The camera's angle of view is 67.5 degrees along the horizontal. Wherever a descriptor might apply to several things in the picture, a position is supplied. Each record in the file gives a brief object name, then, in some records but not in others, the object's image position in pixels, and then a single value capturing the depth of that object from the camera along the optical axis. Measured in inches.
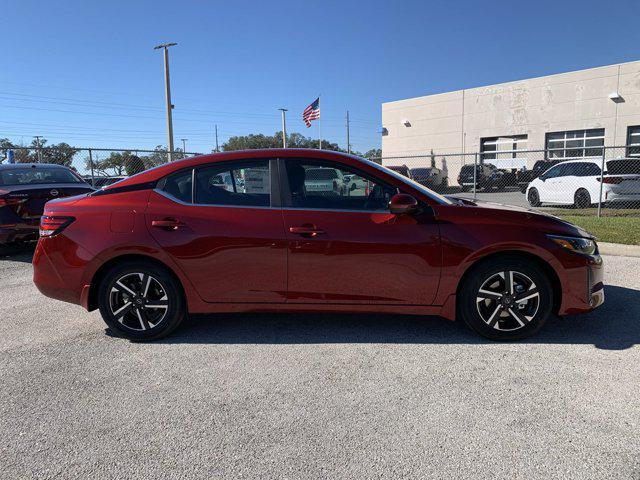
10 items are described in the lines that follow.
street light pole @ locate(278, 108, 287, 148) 1603.3
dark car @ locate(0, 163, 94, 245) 295.1
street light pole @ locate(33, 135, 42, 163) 570.7
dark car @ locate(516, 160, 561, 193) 886.4
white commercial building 1128.8
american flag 1249.4
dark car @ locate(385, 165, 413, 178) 793.4
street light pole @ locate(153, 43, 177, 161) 1063.6
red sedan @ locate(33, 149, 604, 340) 153.9
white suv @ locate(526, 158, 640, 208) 510.6
